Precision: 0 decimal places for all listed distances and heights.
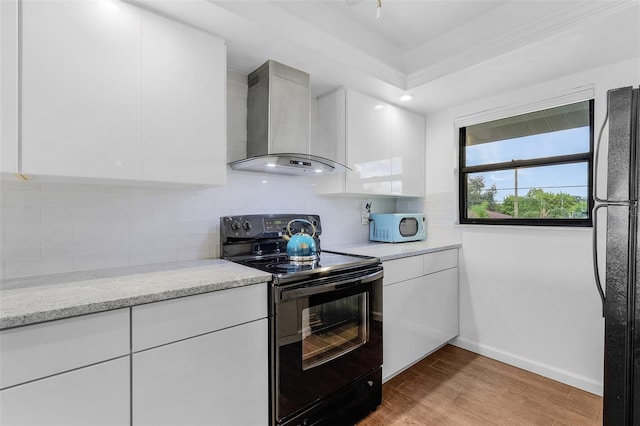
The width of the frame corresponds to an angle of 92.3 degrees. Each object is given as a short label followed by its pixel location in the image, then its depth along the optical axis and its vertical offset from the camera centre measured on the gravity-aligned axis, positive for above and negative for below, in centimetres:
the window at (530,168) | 222 +35
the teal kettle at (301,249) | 183 -22
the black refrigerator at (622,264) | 122 -21
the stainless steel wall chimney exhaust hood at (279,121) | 194 +59
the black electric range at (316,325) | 147 -62
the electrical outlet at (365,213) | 294 -1
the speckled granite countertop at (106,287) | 97 -31
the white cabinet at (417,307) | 212 -73
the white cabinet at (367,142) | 236 +57
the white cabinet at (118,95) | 118 +51
